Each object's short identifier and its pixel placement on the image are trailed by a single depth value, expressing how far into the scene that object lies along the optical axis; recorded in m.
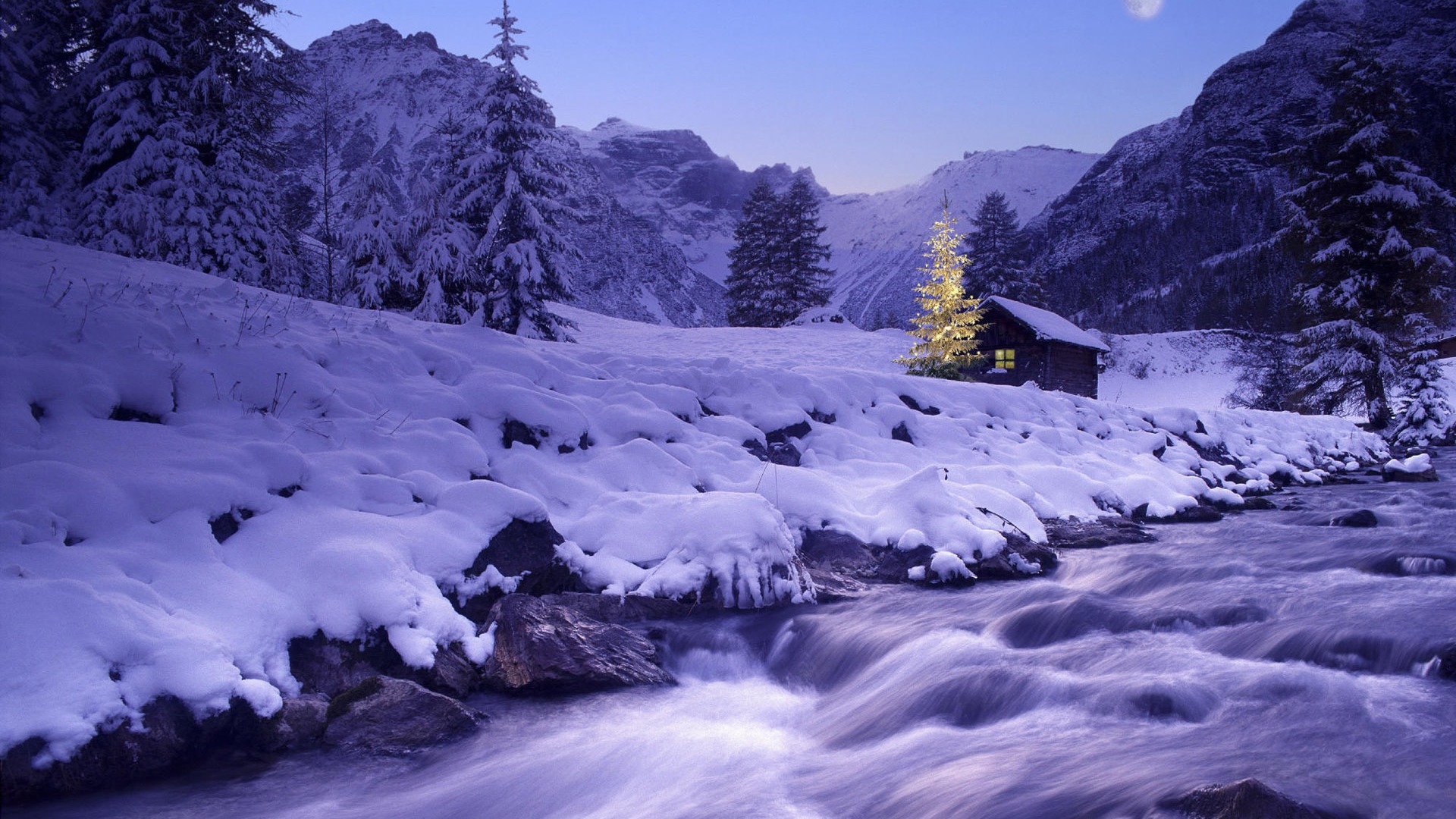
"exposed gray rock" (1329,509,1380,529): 8.93
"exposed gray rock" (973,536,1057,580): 6.86
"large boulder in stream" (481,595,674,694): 4.57
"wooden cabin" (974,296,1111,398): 30.88
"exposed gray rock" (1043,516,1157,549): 8.20
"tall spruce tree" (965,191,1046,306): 42.19
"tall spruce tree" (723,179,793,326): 44.62
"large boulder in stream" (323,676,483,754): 3.87
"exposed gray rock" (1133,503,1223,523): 9.98
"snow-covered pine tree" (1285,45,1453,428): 20.50
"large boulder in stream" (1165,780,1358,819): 2.50
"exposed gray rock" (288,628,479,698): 4.12
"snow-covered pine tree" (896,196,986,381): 24.81
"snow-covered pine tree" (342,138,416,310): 20.97
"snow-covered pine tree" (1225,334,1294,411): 30.72
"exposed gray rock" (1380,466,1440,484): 13.54
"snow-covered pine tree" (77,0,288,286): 15.80
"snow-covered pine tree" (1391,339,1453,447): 22.03
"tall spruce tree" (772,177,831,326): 44.31
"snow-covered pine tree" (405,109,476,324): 18.12
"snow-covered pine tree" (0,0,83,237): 15.93
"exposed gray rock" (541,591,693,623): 5.43
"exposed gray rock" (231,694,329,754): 3.67
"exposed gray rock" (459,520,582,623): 5.37
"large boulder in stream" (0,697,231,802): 3.02
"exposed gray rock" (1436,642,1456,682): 4.09
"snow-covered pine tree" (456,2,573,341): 17.77
